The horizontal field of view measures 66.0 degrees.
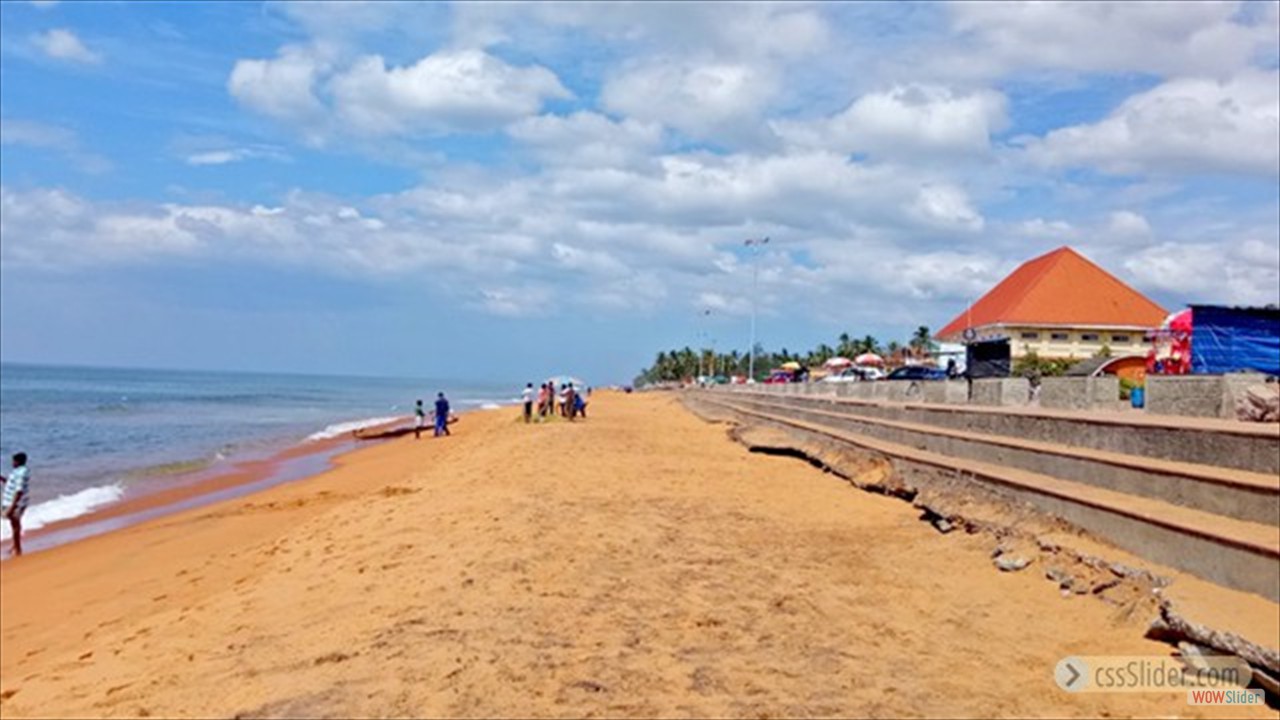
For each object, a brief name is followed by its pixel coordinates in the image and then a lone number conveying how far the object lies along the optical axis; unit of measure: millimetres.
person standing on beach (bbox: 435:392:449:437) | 32188
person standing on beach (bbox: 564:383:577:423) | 32550
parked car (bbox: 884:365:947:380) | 29259
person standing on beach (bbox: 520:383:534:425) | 30906
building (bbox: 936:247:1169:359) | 43250
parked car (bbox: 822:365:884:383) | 41969
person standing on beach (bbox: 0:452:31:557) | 13299
